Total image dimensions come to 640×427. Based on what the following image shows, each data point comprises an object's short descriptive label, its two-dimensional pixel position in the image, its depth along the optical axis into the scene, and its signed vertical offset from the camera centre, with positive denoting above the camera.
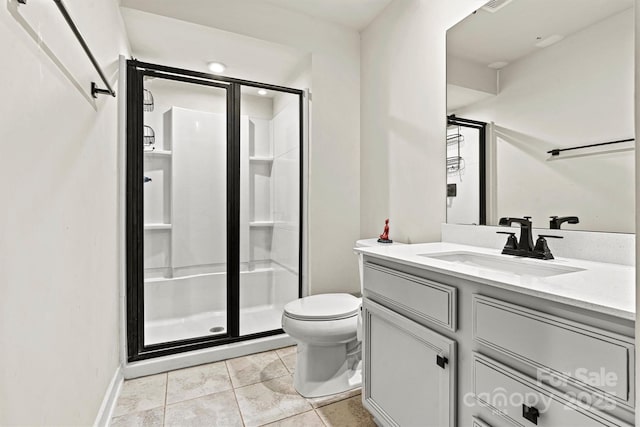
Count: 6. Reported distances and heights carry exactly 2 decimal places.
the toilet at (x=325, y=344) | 1.68 -0.73
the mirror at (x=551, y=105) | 1.12 +0.44
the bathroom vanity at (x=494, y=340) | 0.66 -0.34
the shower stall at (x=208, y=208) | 2.01 +0.04
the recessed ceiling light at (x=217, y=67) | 2.57 +1.21
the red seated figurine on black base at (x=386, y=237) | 1.98 -0.15
